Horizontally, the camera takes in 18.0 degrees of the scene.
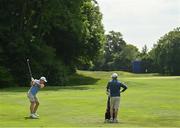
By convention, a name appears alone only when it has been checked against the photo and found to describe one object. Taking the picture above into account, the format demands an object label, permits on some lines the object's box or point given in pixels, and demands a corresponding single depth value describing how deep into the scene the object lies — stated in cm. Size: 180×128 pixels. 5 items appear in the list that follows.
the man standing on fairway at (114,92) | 2464
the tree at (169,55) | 14362
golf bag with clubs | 2524
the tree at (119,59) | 16600
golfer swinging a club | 2628
